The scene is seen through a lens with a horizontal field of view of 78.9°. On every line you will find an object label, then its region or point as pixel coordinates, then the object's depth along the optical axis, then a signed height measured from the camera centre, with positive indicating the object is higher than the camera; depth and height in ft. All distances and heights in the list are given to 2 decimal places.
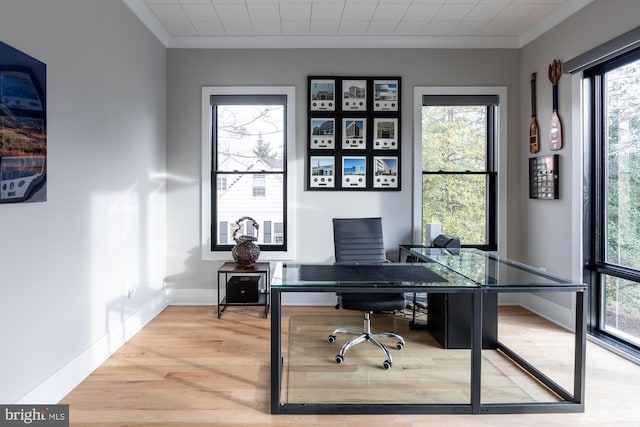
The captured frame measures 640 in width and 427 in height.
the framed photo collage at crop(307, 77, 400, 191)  14.15 +2.78
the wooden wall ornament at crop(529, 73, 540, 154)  13.14 +2.85
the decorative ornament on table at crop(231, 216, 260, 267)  13.07 -1.35
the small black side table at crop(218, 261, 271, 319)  12.78 -2.26
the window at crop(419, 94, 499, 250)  14.52 +1.59
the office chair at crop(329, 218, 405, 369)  10.25 -0.97
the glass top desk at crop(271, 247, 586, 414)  7.17 -2.35
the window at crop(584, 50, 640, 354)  9.85 +0.31
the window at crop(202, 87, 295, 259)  14.40 +1.41
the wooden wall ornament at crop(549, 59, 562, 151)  11.97 +2.96
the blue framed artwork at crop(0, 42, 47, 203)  6.33 +1.45
